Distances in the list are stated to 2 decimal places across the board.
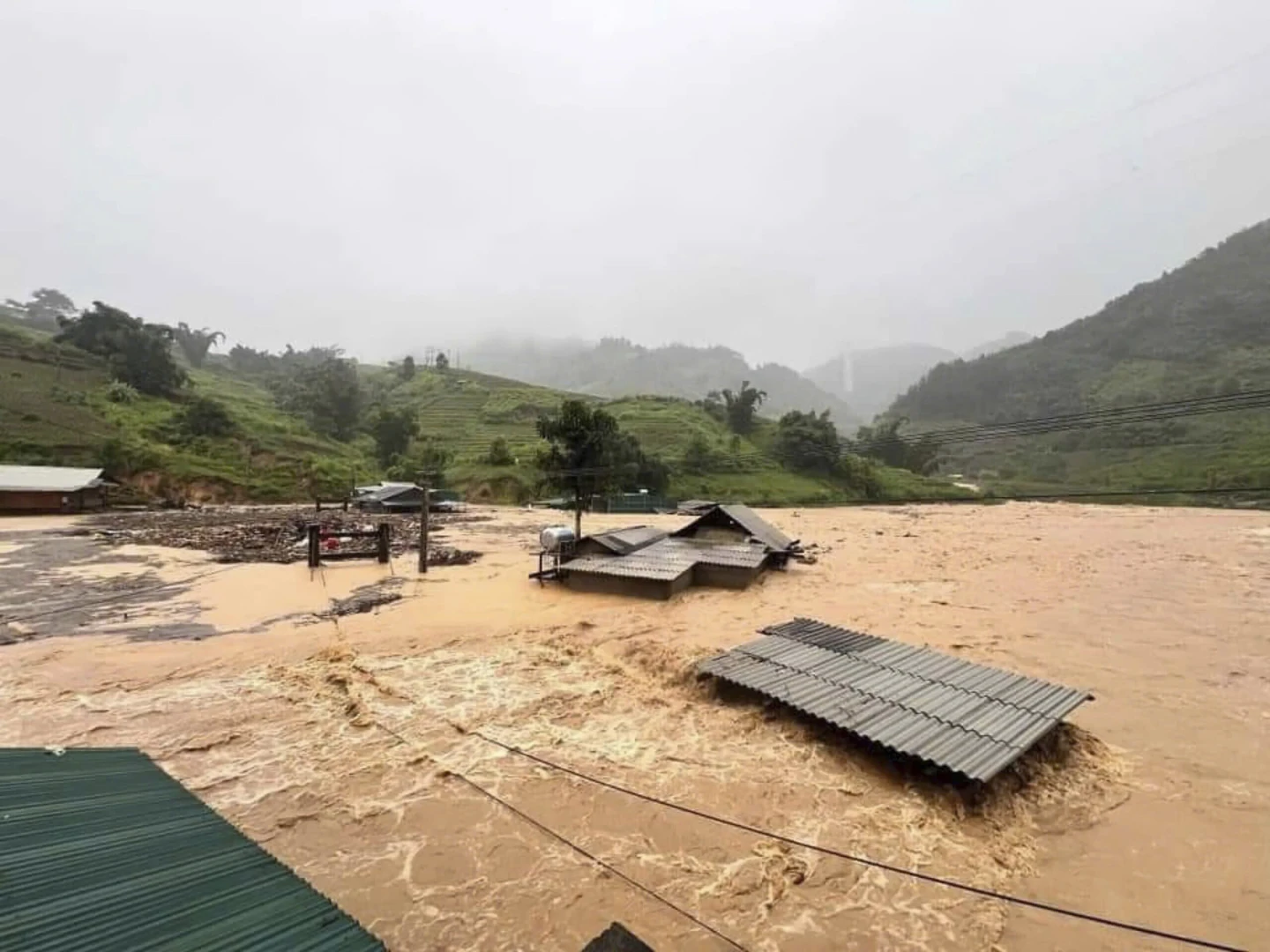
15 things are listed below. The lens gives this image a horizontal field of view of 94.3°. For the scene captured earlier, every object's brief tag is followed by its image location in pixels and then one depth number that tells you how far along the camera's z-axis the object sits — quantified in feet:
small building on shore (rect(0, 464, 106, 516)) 124.47
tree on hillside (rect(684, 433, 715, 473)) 213.46
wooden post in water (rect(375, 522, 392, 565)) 84.84
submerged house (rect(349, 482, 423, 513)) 155.53
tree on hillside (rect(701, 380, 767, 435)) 270.87
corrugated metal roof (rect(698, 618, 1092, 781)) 28.84
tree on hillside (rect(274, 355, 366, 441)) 255.29
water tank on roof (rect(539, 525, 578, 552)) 76.43
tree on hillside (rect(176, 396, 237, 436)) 184.44
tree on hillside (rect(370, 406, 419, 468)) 221.05
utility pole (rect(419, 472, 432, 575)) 75.36
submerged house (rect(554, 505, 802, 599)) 66.18
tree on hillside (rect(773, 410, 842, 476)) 226.58
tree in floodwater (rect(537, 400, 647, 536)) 132.83
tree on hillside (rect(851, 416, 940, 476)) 267.80
